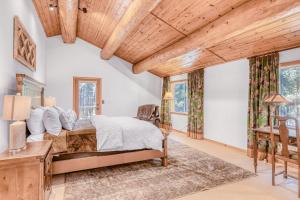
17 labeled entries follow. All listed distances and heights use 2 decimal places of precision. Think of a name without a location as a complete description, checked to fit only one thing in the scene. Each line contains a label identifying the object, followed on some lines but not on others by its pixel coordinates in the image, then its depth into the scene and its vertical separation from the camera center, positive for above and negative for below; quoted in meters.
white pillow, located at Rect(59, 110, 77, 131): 2.96 -0.34
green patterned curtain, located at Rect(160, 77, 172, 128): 7.37 -0.33
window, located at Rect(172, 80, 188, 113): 6.75 +0.17
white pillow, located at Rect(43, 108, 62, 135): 2.71 -0.32
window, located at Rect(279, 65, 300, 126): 3.47 +0.26
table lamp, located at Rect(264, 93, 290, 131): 2.93 +0.03
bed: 2.72 -0.82
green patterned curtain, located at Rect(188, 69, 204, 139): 5.65 -0.06
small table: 2.96 -0.58
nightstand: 1.71 -0.72
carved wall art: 2.59 +0.93
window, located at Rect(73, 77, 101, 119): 6.22 +0.18
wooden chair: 2.47 -0.66
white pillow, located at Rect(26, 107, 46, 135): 2.58 -0.31
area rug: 2.44 -1.25
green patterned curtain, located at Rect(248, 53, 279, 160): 3.64 +0.27
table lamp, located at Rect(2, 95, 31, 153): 1.78 -0.14
